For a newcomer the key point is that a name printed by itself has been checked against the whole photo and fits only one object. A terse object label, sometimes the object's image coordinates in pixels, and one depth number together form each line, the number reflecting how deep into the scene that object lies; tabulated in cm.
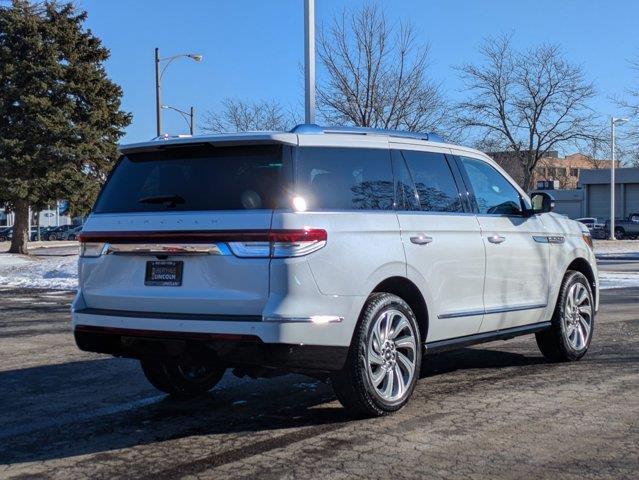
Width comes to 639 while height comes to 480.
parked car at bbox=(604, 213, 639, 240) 5509
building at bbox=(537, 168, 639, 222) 6475
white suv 486
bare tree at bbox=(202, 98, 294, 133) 3483
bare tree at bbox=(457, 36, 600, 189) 3834
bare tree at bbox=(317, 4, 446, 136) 2683
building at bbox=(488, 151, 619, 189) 4144
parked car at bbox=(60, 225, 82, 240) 7000
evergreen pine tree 3020
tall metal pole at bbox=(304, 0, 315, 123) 1511
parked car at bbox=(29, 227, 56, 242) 7162
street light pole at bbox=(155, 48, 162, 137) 2489
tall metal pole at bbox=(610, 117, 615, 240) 4049
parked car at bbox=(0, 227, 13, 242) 6850
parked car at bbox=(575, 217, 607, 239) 5581
